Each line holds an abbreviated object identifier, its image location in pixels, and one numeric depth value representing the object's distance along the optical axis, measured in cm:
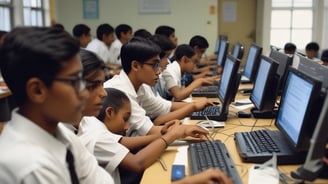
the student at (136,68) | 227
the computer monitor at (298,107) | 139
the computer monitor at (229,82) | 229
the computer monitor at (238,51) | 400
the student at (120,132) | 163
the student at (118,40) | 626
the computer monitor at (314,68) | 196
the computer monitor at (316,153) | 108
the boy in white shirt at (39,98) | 95
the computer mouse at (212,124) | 228
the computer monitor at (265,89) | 218
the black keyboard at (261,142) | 168
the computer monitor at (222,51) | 469
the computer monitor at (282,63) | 238
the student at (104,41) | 617
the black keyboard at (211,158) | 148
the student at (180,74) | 328
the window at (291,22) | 688
